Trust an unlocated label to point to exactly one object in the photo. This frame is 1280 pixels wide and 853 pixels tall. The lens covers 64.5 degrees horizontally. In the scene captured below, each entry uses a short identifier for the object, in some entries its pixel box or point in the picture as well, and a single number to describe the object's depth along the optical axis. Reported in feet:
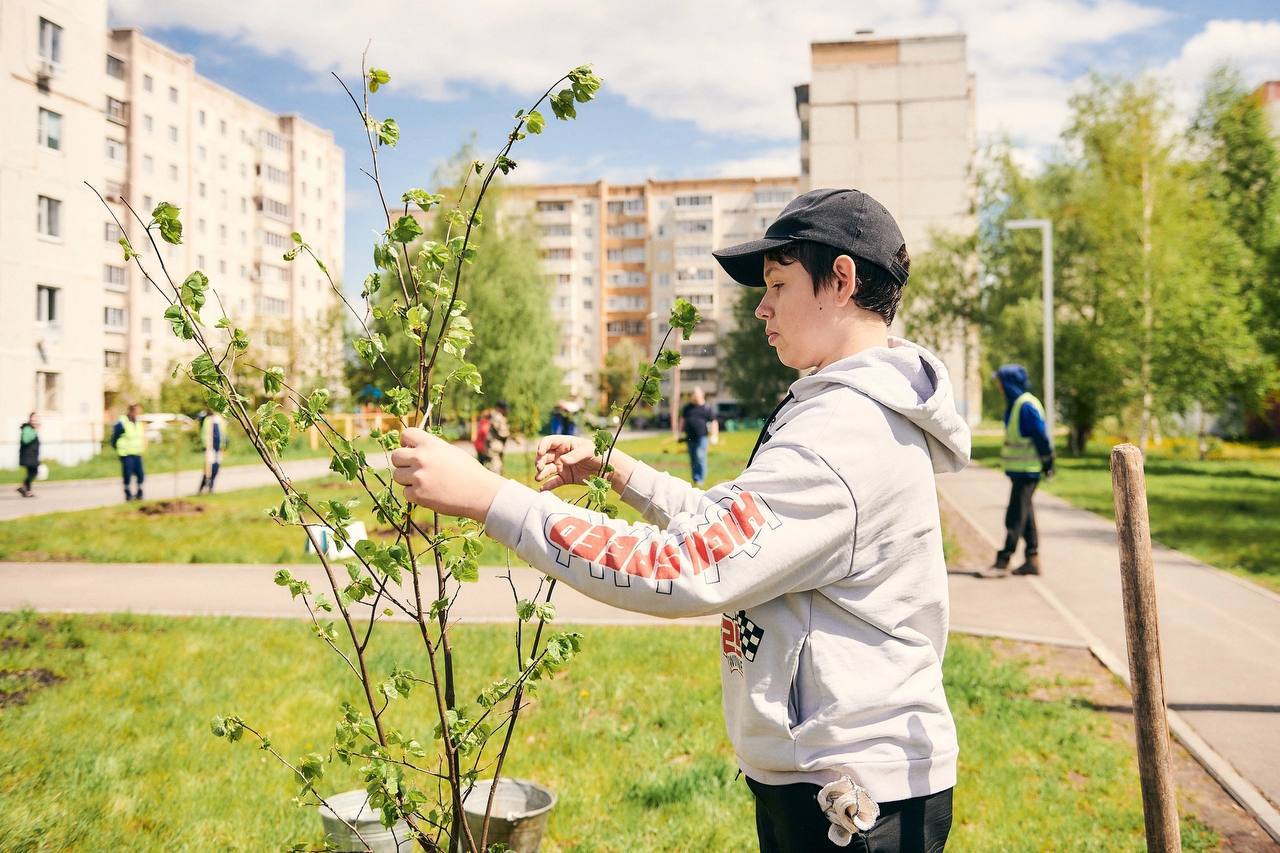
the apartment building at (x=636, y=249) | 338.34
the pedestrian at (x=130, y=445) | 61.93
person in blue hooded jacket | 33.94
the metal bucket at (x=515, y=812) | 11.55
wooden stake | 8.36
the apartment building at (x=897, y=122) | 203.62
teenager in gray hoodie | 5.82
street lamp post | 81.82
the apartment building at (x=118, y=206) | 102.94
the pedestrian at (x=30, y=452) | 71.44
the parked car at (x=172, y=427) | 69.10
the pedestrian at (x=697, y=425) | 63.31
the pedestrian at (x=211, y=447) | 67.15
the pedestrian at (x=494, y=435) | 68.54
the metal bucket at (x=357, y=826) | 11.64
